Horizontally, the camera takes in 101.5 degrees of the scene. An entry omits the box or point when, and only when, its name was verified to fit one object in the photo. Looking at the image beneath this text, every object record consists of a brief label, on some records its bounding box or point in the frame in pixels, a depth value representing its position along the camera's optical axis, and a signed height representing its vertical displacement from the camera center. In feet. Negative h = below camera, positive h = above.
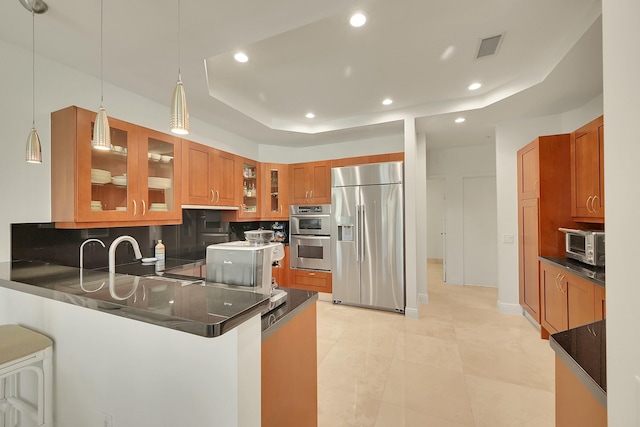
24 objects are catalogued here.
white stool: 4.19 -2.37
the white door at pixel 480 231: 16.14 -1.17
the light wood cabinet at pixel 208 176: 9.58 +1.56
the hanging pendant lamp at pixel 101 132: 4.22 +1.37
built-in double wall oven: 13.43 -1.19
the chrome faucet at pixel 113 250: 5.50 -0.73
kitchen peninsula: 2.97 -1.78
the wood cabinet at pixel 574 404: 2.54 -2.09
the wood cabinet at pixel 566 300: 6.80 -2.59
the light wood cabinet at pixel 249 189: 12.49 +1.27
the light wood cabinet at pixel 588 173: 7.57 +1.19
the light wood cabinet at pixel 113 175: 6.49 +1.15
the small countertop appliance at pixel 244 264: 4.47 -0.87
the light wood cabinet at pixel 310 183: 13.56 +1.66
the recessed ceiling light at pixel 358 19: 6.00 +4.56
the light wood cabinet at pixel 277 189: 13.94 +1.38
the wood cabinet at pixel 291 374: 3.87 -2.67
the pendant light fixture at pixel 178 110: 3.78 +1.53
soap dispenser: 8.81 -1.31
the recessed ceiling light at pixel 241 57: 7.44 +4.56
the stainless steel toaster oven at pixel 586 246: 7.44 -1.06
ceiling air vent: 6.97 +4.61
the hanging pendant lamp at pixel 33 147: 5.13 +1.39
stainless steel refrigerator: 11.72 -1.05
